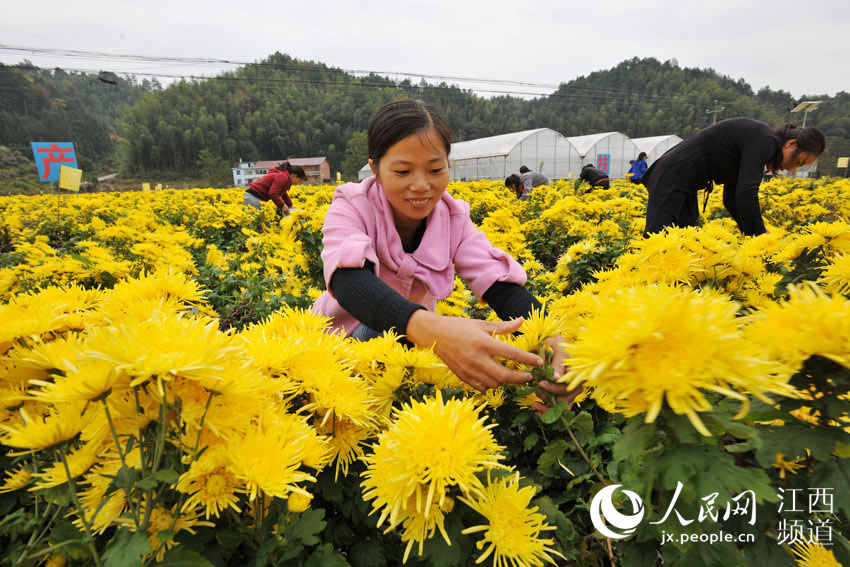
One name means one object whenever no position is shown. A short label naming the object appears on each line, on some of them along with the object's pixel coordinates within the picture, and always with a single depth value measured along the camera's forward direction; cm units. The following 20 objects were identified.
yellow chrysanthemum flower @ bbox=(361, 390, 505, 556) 69
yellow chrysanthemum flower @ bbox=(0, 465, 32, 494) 81
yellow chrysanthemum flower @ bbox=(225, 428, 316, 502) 66
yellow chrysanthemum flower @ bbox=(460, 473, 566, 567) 74
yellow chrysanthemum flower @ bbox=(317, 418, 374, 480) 93
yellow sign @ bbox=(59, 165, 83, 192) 826
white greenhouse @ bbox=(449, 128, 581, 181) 3025
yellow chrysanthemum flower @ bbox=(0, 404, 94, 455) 63
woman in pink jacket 121
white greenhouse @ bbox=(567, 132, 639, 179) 3234
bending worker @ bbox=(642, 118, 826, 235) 297
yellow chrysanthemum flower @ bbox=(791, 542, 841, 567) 83
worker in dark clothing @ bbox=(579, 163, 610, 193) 968
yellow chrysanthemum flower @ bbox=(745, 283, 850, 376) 54
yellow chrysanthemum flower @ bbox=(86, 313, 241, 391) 57
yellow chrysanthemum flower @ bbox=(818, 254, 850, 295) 106
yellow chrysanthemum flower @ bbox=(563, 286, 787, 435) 50
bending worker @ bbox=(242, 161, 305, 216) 745
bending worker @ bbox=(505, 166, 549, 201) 970
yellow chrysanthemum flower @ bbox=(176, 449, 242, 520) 65
